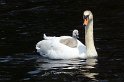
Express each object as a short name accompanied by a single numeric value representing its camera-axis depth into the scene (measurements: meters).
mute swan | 21.67
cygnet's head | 22.14
